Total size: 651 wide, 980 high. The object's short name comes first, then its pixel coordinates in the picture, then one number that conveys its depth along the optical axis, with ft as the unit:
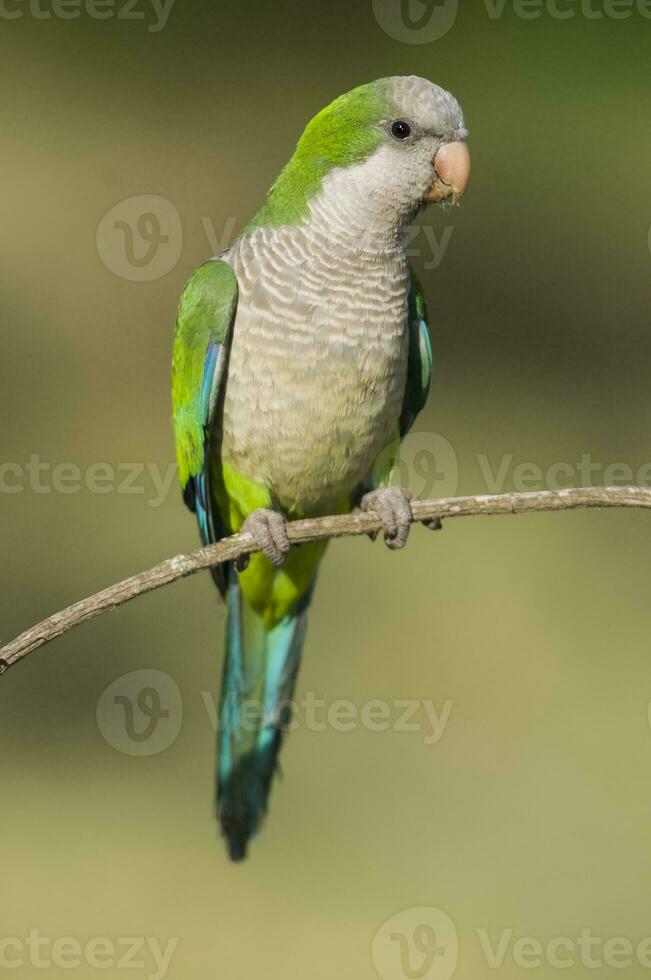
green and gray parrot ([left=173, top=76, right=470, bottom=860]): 18.42
